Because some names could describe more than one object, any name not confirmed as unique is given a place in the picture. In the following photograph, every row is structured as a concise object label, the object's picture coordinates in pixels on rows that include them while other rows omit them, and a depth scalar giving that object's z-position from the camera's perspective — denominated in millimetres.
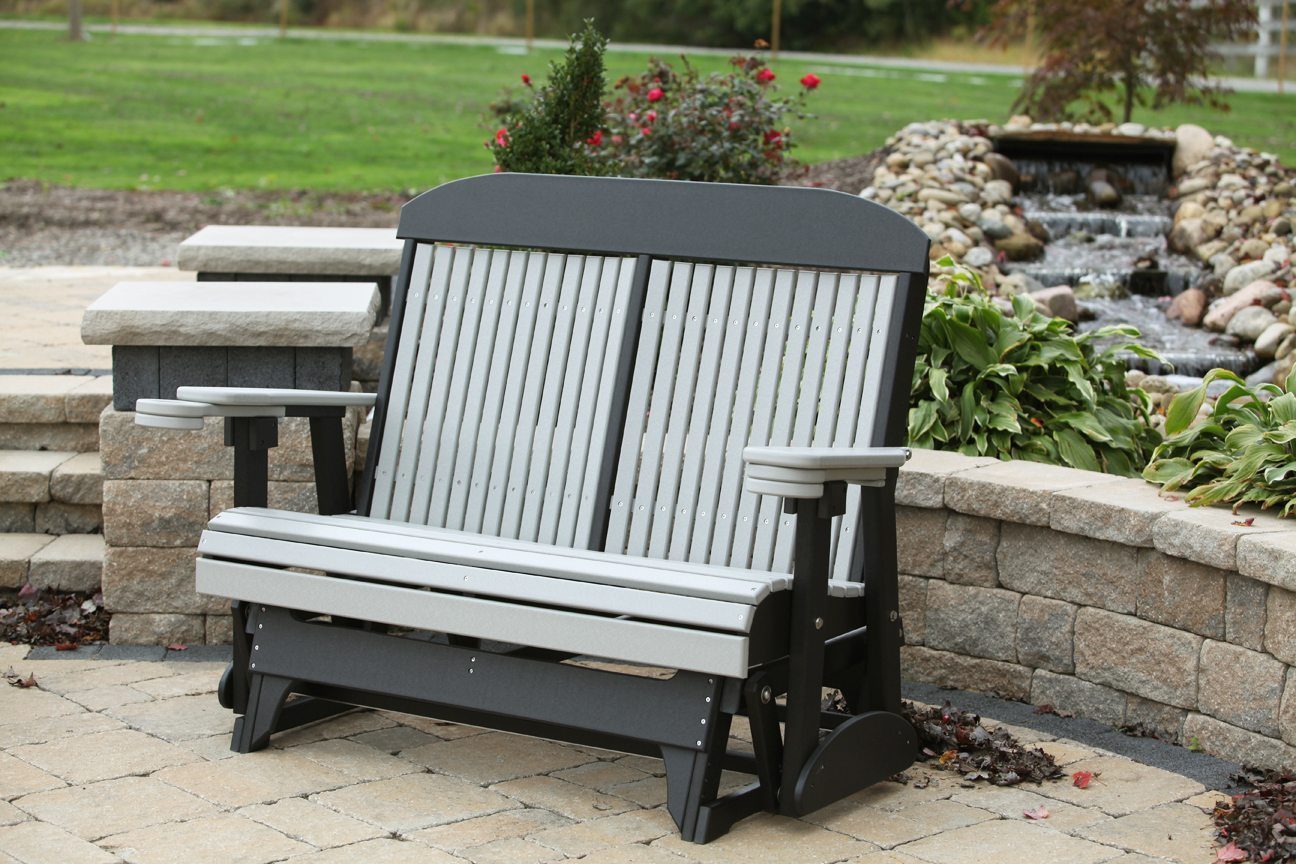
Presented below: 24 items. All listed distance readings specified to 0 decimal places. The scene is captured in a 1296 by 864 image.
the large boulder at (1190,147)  11961
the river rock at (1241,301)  8562
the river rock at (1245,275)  9102
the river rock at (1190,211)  10492
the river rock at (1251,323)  8352
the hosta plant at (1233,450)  3789
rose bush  7684
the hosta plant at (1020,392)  4750
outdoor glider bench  3307
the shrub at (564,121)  6734
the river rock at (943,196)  10281
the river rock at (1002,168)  11609
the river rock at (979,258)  9336
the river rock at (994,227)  10141
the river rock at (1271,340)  8055
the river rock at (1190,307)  9000
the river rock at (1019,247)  10023
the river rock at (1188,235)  10164
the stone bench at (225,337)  4355
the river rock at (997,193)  10844
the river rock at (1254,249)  9453
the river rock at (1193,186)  11180
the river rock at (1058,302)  8547
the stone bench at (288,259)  5527
